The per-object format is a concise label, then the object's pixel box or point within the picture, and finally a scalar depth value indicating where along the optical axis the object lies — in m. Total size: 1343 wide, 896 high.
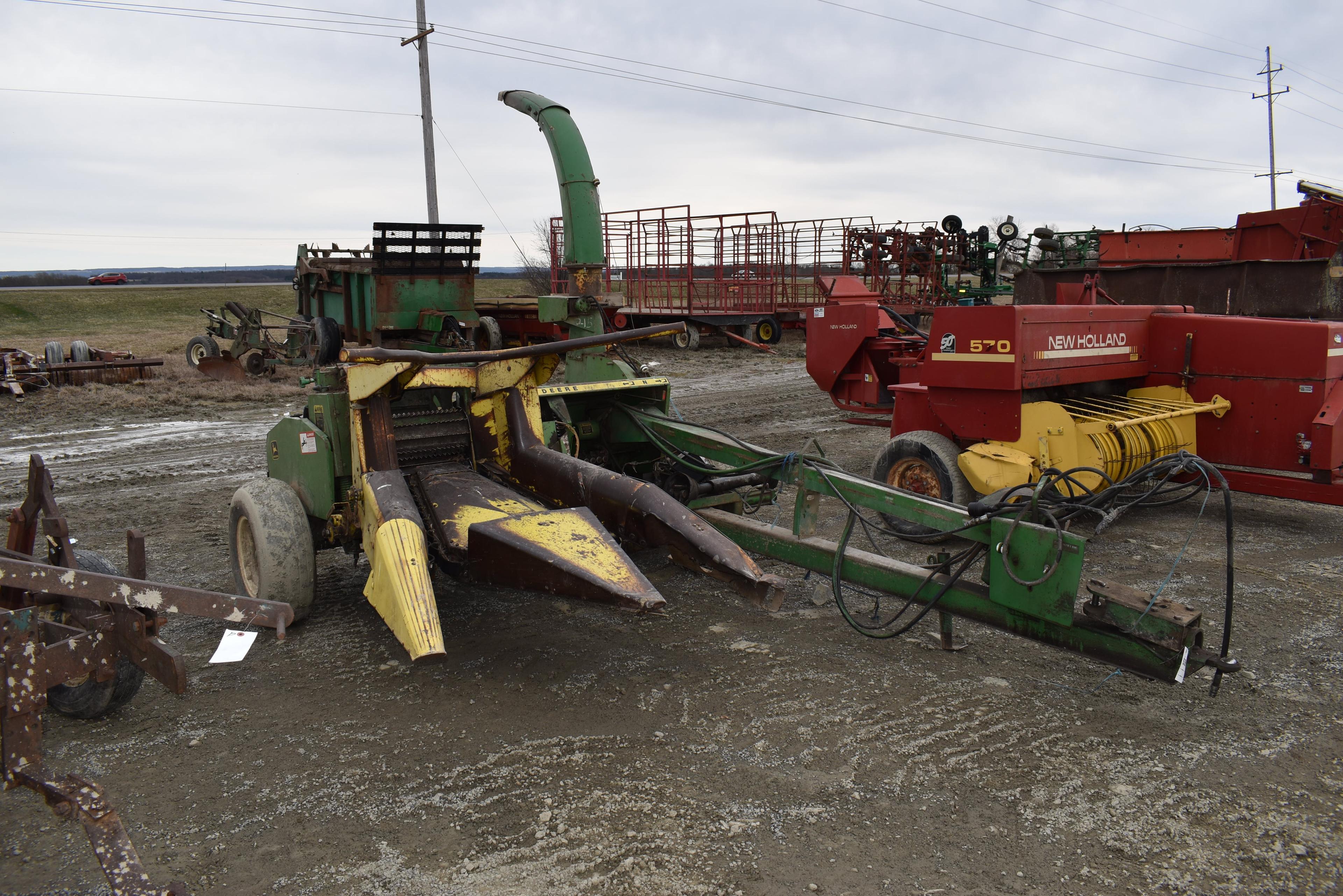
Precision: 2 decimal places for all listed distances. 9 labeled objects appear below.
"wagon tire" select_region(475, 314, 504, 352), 12.27
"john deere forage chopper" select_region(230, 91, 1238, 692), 3.59
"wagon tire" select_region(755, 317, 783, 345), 20.83
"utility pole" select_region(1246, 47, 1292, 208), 42.62
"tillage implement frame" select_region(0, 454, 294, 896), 2.58
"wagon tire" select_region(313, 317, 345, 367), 12.44
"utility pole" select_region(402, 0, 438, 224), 17.31
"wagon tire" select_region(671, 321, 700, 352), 20.45
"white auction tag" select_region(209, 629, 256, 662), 2.92
